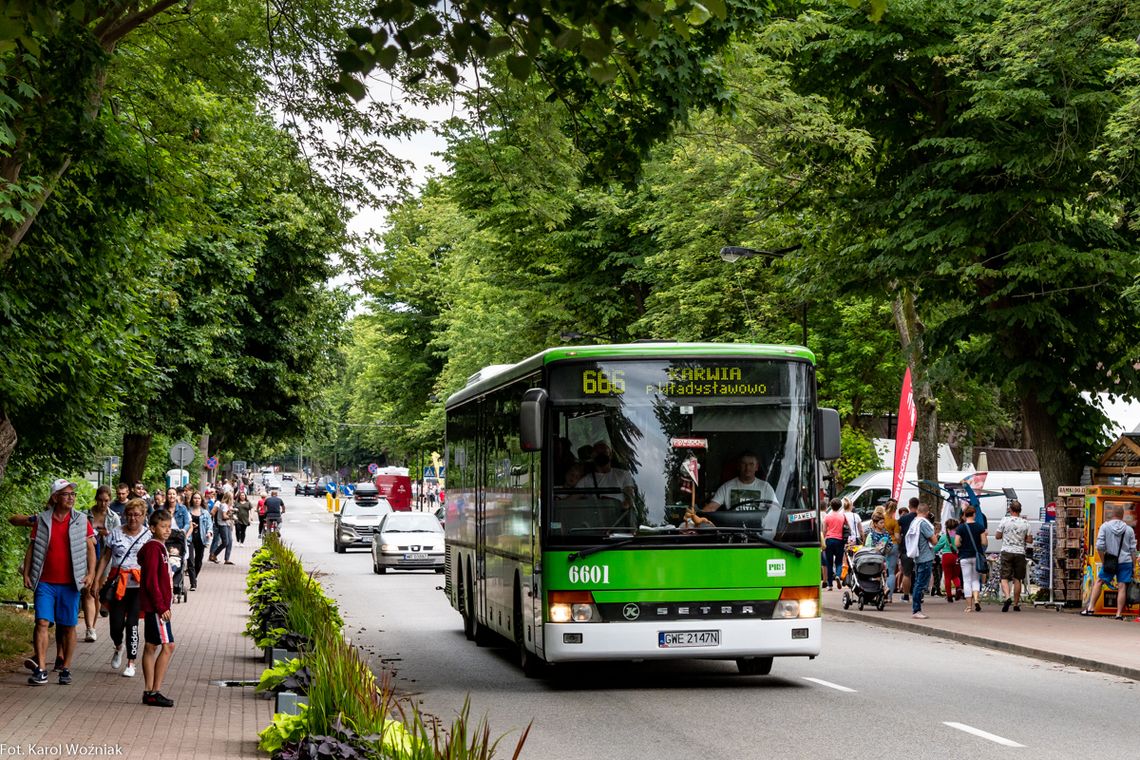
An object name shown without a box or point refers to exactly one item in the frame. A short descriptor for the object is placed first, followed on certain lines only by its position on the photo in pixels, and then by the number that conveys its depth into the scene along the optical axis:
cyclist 46.81
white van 44.25
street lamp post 34.16
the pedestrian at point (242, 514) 50.44
